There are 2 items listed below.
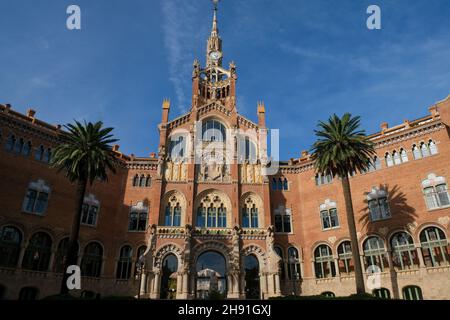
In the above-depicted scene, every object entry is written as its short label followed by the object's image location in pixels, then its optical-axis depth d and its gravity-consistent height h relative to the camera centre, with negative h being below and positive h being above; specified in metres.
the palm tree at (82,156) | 31.48 +12.71
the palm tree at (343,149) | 33.47 +14.54
